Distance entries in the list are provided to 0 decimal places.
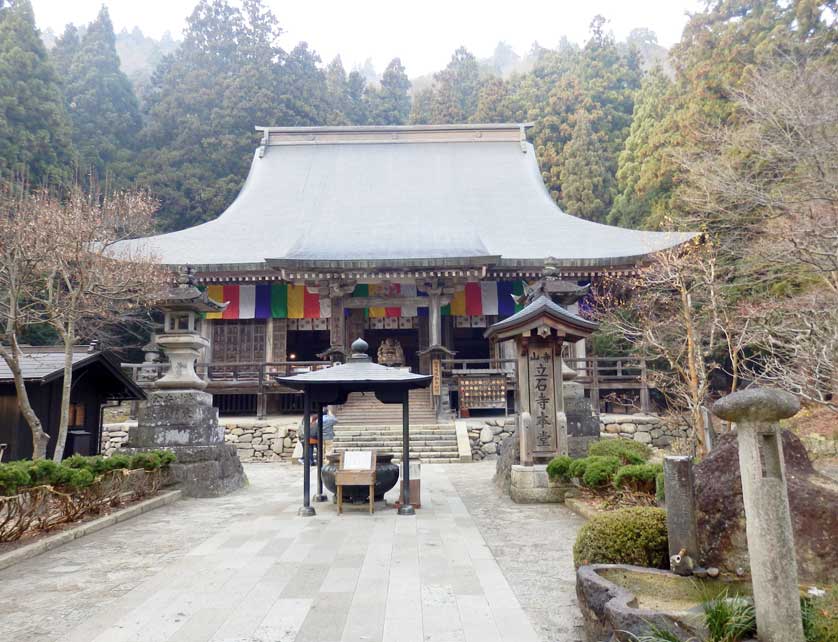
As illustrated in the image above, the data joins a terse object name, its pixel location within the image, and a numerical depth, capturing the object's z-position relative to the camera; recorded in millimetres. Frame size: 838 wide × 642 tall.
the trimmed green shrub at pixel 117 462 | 7500
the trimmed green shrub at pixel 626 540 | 4145
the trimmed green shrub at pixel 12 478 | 5312
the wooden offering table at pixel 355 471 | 7828
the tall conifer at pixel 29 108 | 22141
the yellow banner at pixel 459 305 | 18828
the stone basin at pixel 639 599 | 2906
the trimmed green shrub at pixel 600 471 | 7418
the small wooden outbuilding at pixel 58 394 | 10227
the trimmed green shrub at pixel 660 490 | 5719
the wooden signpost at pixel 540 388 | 8734
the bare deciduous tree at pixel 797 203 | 9414
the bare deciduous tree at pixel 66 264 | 9055
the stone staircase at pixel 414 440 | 14258
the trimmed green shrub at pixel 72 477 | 6227
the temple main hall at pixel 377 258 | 16938
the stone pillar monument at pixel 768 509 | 2762
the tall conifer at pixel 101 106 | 28703
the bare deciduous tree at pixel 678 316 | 8734
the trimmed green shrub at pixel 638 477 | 6623
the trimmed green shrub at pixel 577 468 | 8031
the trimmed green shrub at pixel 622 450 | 8359
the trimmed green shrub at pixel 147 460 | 8227
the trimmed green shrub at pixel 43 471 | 5844
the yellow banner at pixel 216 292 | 18688
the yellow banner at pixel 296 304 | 18688
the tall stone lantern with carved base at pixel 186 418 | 9664
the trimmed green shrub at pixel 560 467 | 8453
